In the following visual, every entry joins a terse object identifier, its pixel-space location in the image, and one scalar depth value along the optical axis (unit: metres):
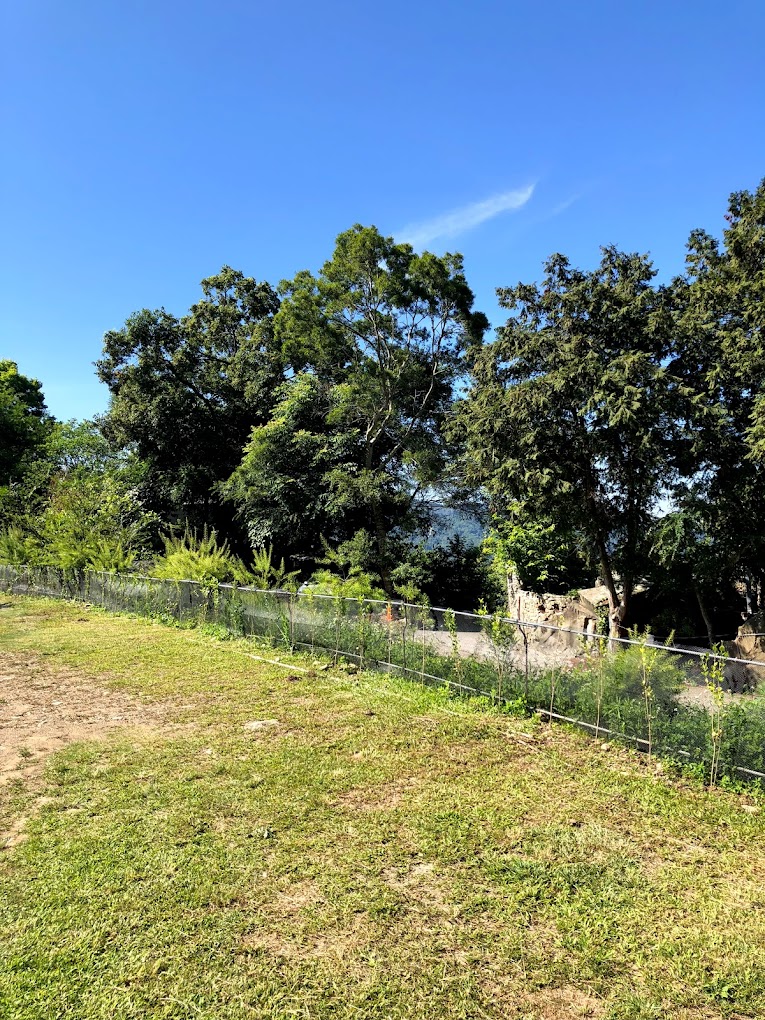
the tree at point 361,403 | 18.98
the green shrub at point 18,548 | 19.00
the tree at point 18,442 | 26.63
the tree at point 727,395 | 11.25
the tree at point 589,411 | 11.56
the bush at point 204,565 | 11.59
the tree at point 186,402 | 23.70
